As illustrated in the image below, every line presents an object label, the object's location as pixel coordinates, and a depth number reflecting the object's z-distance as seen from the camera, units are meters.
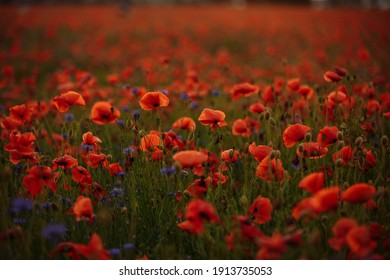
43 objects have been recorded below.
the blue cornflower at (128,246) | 2.64
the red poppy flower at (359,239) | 2.43
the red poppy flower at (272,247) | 2.40
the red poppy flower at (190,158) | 2.55
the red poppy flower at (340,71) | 3.02
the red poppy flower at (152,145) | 2.84
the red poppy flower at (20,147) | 2.71
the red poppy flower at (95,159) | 2.80
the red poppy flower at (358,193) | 2.49
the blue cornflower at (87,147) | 2.84
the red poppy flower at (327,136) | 2.79
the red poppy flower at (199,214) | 2.49
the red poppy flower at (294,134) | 2.78
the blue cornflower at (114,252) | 2.62
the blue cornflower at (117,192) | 2.78
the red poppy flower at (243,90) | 3.06
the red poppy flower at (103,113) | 2.90
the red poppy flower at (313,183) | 2.53
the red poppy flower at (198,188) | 2.73
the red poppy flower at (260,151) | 2.75
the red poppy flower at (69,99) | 2.87
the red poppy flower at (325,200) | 2.45
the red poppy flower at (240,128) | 2.99
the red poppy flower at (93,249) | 2.50
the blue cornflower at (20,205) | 2.59
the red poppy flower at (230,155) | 2.79
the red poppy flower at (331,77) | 2.98
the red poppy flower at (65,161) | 2.72
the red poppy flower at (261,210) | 2.64
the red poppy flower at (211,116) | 2.80
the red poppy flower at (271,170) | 2.68
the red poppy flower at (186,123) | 2.96
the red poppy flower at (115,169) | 2.86
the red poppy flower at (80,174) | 2.76
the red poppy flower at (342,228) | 2.45
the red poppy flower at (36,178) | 2.61
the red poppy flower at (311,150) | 2.74
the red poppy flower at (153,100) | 2.84
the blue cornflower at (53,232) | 2.53
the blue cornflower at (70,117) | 3.21
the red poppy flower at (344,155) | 2.77
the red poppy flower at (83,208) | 2.58
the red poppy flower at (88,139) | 2.82
